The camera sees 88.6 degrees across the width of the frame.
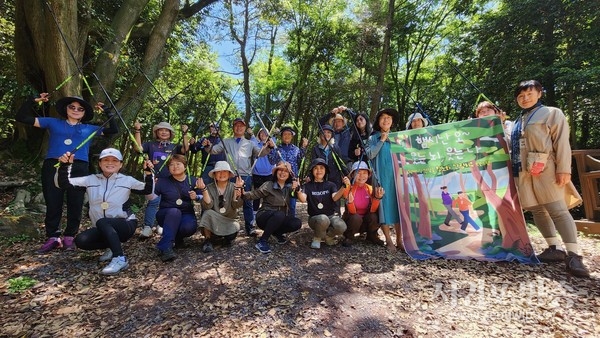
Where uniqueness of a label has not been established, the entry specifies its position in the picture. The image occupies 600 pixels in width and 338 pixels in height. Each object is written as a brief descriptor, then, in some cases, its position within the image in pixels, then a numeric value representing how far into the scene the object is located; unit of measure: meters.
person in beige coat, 3.89
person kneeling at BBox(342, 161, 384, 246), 5.03
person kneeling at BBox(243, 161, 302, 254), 4.89
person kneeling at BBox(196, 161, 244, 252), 4.70
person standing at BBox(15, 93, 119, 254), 4.35
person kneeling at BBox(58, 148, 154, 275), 3.95
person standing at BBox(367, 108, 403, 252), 4.92
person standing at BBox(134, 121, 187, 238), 5.42
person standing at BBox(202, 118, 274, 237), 5.69
